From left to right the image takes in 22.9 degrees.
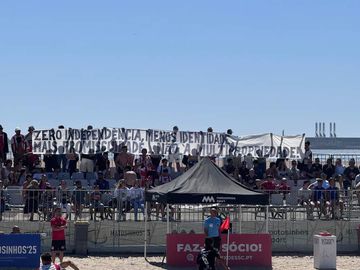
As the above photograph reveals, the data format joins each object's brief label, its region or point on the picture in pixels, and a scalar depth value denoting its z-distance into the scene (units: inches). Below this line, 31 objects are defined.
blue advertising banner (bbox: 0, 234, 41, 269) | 812.6
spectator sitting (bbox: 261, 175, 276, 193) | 1084.4
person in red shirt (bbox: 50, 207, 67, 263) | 834.8
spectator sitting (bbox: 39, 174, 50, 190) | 1003.9
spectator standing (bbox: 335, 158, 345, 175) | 1223.5
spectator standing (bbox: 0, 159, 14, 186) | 1101.7
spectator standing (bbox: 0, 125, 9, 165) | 1135.6
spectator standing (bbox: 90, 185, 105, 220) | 992.2
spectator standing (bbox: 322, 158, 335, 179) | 1221.1
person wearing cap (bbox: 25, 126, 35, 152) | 1169.3
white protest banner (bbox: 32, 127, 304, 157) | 1189.1
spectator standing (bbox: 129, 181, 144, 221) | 1002.1
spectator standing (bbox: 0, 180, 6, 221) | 973.2
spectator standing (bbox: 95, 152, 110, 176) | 1178.6
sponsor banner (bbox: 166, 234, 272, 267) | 883.4
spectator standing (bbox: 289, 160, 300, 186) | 1215.7
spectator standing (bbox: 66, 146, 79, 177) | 1167.6
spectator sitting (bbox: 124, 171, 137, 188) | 1054.4
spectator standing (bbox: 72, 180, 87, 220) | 980.6
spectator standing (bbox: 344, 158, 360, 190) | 1209.5
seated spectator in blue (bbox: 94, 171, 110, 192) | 1055.6
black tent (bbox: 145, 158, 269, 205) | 852.6
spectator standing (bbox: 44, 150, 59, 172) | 1189.1
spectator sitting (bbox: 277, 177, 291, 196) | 1047.4
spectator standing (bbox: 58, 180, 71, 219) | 977.5
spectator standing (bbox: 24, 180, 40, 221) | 975.6
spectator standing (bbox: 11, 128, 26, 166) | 1150.3
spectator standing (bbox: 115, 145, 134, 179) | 1168.8
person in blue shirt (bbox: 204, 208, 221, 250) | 833.5
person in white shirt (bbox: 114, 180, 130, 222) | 996.6
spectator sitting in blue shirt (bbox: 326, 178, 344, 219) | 1024.2
